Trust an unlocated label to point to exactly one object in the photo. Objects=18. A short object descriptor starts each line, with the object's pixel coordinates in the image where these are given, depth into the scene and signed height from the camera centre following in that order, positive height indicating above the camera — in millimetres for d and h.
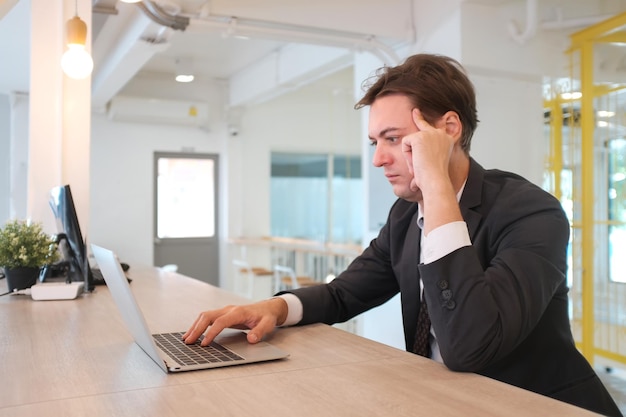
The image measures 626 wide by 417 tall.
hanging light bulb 2488 +681
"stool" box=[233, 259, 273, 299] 6977 -874
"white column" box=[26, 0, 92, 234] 2748 +428
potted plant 2107 -156
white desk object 2008 -281
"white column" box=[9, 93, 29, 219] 6059 +759
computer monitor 1991 -102
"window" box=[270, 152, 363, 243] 8039 +190
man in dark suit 1086 -99
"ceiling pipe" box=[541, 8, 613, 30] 3713 +1206
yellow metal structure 3707 +184
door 7324 -50
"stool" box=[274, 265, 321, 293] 5804 -753
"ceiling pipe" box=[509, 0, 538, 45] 3541 +1143
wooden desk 847 -288
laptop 1068 -282
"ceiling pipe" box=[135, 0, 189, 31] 3348 +1137
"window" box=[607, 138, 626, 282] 3590 +22
